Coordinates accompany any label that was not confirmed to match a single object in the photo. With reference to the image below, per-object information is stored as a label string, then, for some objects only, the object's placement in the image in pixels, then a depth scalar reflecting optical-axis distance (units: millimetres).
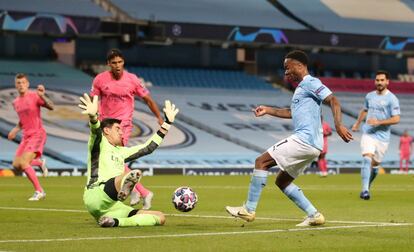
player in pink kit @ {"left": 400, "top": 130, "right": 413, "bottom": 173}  48438
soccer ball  14758
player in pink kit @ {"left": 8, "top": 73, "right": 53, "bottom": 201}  21297
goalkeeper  13633
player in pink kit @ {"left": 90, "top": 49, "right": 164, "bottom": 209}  17781
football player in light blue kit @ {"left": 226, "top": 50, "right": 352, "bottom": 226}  13820
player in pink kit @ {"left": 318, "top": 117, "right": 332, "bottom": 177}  38188
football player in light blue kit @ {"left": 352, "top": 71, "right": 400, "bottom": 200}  21344
